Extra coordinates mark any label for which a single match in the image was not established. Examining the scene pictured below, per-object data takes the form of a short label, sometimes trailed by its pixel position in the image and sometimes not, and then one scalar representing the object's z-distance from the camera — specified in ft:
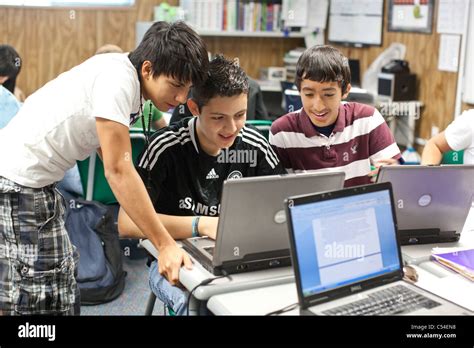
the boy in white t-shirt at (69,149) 5.93
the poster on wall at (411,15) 15.66
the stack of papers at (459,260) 6.17
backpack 10.62
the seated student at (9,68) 11.87
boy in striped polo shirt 7.85
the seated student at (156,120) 11.71
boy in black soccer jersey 6.95
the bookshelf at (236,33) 17.47
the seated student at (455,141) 8.94
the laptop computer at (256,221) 5.60
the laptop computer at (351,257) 5.07
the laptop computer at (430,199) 6.44
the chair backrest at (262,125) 11.62
